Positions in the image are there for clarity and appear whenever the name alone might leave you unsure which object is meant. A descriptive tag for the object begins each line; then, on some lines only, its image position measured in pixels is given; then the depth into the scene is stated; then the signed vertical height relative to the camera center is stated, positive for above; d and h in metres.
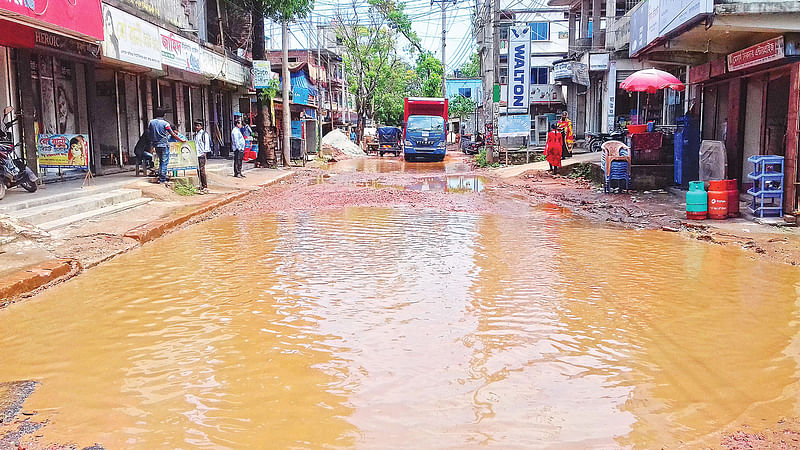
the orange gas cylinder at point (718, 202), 10.69 -0.96
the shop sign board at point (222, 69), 19.70 +2.56
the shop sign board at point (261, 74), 22.34 +2.48
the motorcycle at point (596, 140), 24.90 +0.11
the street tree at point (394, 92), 53.81 +4.67
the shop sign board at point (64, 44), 12.84 +2.14
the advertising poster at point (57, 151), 12.43 +0.01
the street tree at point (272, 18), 22.47 +4.42
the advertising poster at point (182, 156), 14.48 -0.14
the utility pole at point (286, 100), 22.98 +1.66
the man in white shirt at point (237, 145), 18.45 +0.10
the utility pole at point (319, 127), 35.14 +1.06
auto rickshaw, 41.72 +0.38
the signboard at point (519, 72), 25.58 +2.73
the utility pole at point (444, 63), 45.53 +5.58
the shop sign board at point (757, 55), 10.48 +1.45
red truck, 32.38 +0.45
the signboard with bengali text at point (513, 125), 26.45 +0.76
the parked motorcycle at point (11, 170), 10.64 -0.30
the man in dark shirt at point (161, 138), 14.32 +0.25
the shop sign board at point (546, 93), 41.47 +3.19
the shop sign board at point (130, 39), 13.38 +2.35
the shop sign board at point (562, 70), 31.97 +3.54
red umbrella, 14.49 +1.31
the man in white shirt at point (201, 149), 15.03 -0.01
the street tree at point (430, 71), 52.22 +5.83
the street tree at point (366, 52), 45.03 +6.50
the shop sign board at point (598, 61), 27.25 +3.28
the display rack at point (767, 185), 10.26 -0.68
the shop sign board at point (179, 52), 16.28 +2.48
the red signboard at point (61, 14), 9.65 +2.15
